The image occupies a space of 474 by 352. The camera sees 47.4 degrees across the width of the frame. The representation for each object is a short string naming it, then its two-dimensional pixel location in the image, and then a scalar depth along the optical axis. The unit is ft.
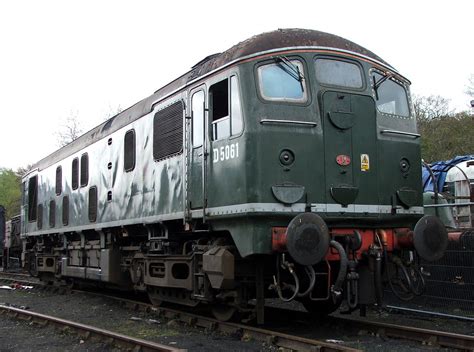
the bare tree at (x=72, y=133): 153.96
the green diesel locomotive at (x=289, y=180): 21.03
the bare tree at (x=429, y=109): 129.39
